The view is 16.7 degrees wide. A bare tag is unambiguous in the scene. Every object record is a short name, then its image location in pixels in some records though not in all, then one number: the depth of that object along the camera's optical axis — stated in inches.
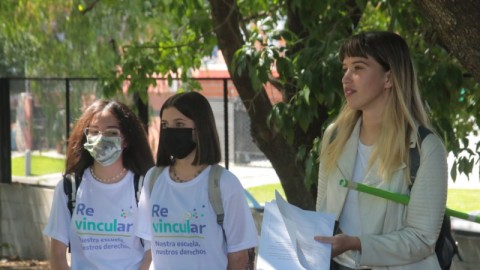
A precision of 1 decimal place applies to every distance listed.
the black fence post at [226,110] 617.8
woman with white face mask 295.1
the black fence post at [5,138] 792.0
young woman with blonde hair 214.8
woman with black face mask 273.1
